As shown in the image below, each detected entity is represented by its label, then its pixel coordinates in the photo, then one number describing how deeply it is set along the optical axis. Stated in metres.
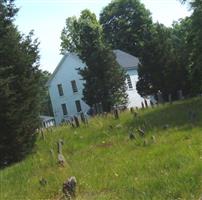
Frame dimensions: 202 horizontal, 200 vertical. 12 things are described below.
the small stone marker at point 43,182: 11.38
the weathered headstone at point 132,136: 15.77
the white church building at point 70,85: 71.12
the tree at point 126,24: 88.31
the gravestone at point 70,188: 9.57
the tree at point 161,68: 46.69
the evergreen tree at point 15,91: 18.38
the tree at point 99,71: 48.56
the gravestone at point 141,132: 16.05
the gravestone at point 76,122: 23.48
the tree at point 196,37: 29.80
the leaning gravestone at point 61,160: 13.37
